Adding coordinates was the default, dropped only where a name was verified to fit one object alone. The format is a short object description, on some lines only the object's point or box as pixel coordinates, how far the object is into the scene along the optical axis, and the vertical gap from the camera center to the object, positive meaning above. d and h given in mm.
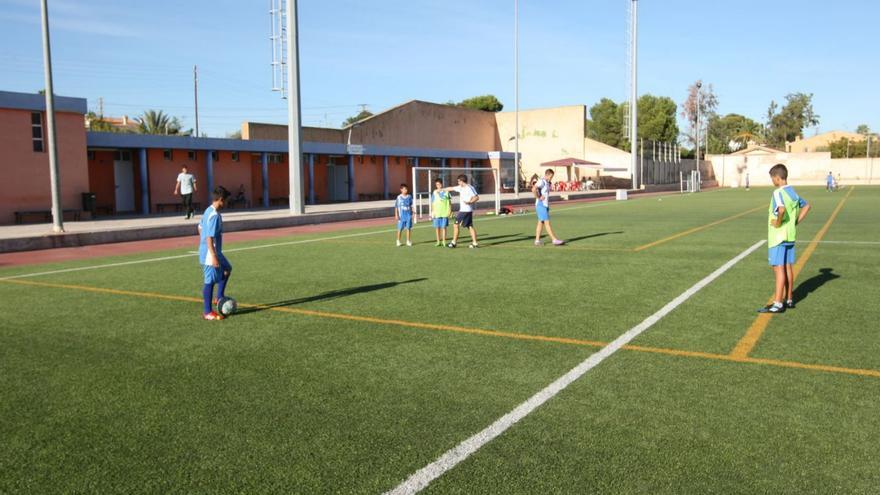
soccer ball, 8375 -1271
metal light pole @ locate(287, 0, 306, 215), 26172 +2521
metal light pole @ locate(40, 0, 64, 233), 17656 +1768
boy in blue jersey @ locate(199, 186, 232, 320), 7961 -511
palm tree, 69875 +7665
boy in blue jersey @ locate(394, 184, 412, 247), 16672 -316
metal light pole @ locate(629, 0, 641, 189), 54650 +7828
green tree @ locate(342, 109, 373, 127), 103244 +12020
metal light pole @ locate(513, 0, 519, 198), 46062 +9529
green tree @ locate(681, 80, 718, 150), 112188 +14084
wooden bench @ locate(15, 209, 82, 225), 23484 -410
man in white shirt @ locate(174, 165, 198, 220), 23672 +487
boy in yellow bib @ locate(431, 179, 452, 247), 16312 -252
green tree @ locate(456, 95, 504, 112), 91300 +12059
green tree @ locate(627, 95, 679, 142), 92188 +9846
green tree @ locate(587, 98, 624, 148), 96688 +9914
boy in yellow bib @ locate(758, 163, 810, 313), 7996 -450
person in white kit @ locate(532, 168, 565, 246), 16016 -56
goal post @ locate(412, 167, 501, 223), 31188 +1002
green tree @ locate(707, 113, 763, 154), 129000 +11453
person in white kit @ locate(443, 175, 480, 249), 16328 -265
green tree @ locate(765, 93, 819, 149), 129750 +13072
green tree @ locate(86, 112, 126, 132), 71875 +8355
